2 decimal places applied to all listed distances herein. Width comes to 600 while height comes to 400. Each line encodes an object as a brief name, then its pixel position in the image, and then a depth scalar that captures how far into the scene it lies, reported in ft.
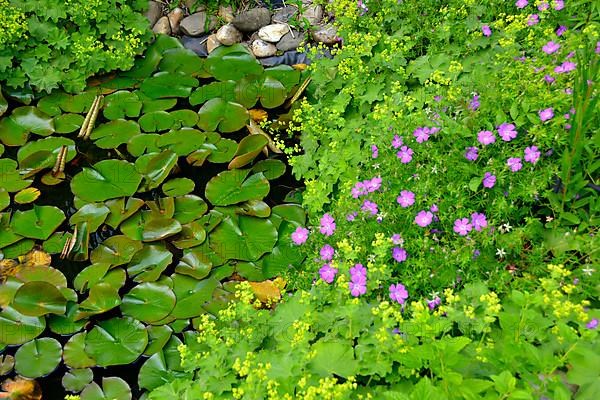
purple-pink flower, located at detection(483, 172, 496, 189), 6.90
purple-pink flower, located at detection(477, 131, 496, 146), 7.04
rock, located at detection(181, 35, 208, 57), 14.01
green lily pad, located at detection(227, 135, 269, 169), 10.93
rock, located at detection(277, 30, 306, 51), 13.61
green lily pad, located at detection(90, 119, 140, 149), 11.59
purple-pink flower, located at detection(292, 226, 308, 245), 8.32
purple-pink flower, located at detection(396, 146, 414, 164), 7.40
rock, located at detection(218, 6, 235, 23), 14.15
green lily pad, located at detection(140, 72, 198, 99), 12.60
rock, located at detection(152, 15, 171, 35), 14.27
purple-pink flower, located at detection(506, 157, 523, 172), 6.84
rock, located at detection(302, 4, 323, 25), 13.61
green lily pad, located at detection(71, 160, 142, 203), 10.52
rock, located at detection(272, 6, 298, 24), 13.93
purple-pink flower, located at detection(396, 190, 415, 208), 7.08
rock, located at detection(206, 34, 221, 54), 13.91
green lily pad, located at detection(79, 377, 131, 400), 8.14
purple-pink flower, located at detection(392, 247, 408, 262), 6.94
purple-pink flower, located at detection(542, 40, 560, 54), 7.50
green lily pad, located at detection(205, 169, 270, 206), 10.44
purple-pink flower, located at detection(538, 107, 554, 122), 6.87
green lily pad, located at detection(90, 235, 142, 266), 9.62
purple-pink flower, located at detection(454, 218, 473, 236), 6.77
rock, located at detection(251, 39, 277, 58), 13.64
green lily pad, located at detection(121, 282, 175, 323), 8.98
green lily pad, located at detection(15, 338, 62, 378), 8.46
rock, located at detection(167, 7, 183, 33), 14.39
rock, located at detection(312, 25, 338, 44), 13.08
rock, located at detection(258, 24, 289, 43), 13.75
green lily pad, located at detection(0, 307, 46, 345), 8.75
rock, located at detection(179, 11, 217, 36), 14.16
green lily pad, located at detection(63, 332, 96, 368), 8.50
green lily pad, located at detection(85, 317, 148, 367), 8.51
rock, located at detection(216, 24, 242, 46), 13.78
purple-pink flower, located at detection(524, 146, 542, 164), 6.76
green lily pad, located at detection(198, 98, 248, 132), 11.82
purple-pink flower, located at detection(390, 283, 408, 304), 6.61
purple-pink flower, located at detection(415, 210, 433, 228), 6.91
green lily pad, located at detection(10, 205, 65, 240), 10.00
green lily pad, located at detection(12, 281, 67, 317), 8.71
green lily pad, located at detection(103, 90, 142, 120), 12.14
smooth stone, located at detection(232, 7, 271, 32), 13.89
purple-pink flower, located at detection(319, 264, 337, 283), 7.10
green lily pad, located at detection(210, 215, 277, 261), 9.73
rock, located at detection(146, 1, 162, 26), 14.22
